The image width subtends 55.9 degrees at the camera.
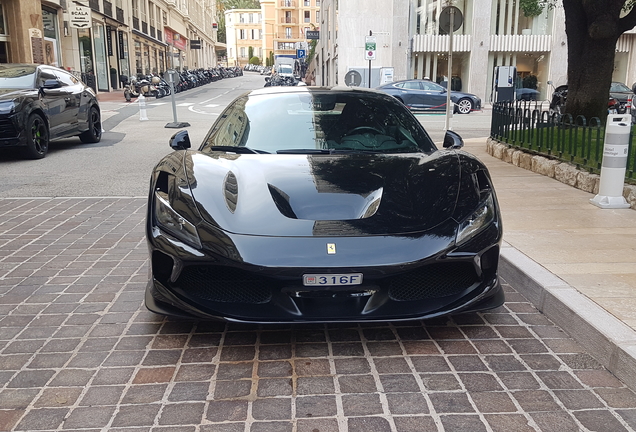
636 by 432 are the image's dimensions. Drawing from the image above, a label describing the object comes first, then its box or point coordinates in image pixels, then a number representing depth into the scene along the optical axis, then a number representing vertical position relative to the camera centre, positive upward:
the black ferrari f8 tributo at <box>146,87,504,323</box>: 2.88 -0.81
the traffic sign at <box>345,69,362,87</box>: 21.08 -0.21
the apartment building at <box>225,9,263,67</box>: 126.19 +7.85
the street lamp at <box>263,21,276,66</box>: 116.38 +6.86
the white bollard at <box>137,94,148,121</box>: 17.66 -1.13
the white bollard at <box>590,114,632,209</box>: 5.88 -0.86
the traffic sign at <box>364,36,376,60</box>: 20.64 +0.94
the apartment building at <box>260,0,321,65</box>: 113.19 +9.92
